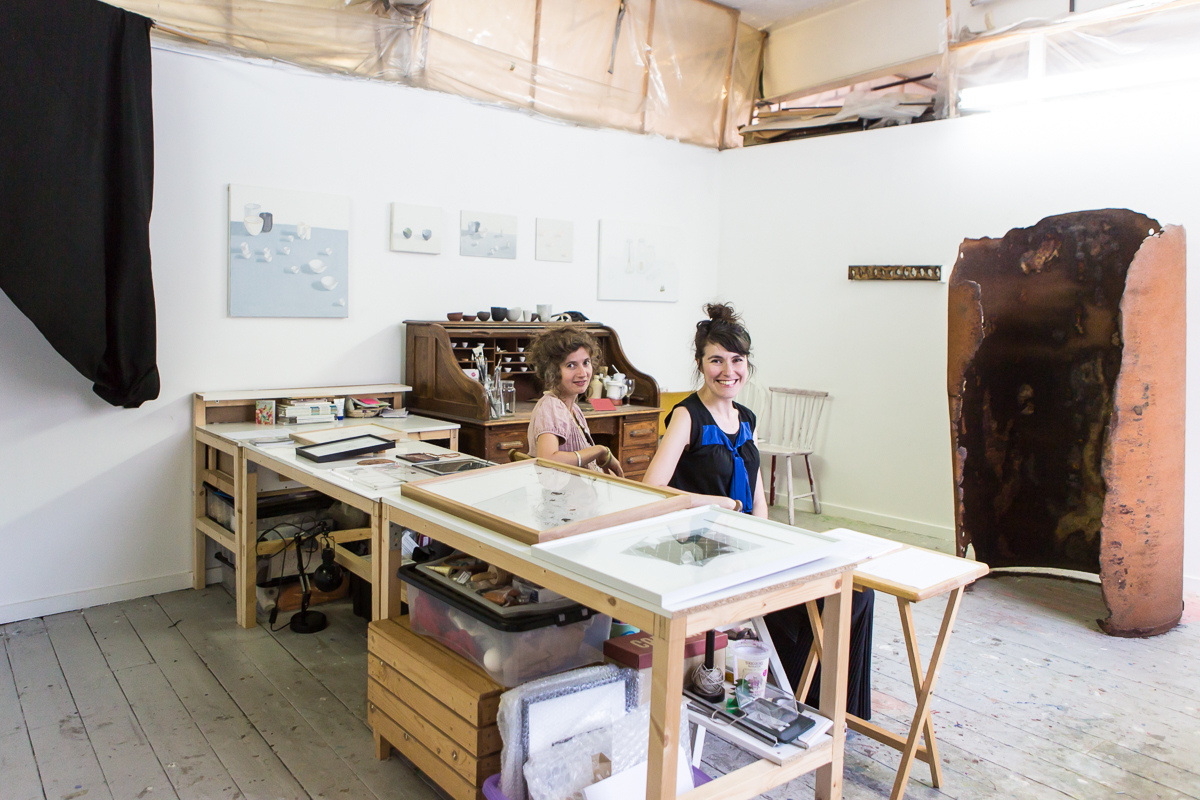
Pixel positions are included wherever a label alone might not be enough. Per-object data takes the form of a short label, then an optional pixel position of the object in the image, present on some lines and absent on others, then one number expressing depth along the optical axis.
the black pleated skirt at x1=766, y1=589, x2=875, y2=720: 2.58
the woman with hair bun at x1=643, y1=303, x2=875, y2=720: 2.68
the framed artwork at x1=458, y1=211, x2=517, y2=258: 4.77
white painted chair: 5.55
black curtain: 3.14
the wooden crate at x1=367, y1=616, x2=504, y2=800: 2.00
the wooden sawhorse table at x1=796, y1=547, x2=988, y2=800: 2.18
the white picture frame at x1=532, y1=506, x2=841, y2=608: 1.60
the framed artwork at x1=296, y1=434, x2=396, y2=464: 3.03
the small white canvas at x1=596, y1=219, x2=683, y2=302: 5.51
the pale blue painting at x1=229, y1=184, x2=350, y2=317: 3.97
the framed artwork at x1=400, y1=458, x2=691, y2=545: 1.97
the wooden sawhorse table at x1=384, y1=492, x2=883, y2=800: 1.56
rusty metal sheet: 3.62
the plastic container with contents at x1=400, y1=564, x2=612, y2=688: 2.04
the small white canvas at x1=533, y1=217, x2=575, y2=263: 5.12
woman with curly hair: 3.01
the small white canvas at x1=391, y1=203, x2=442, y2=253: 4.48
